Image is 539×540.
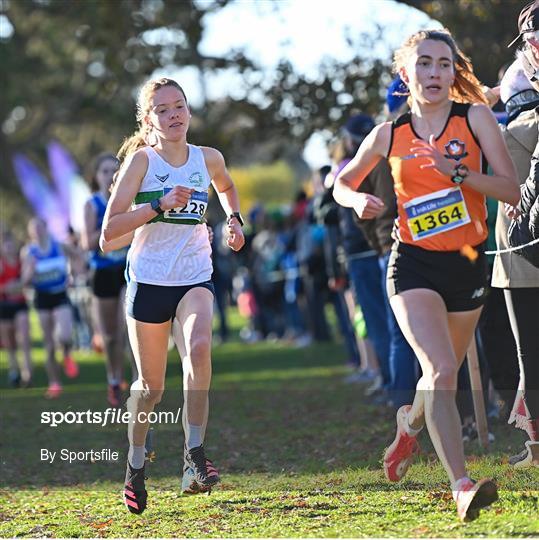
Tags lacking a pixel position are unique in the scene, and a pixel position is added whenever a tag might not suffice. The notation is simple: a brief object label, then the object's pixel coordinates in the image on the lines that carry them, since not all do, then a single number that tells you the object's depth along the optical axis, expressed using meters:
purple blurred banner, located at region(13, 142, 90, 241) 92.44
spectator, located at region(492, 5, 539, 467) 14.48
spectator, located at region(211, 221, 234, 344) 43.69
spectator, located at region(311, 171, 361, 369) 24.56
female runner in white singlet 13.77
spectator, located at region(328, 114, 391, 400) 22.87
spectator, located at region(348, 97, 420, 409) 17.80
